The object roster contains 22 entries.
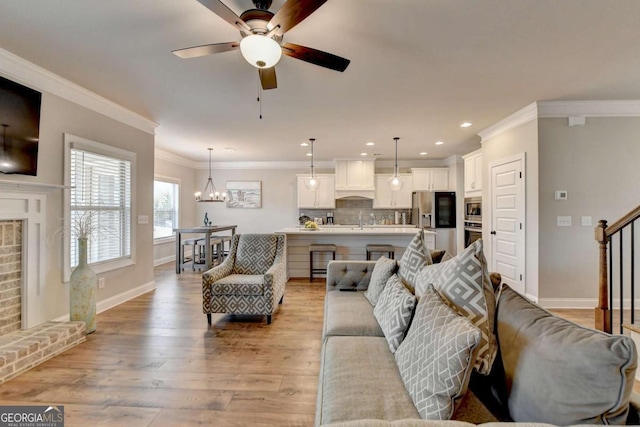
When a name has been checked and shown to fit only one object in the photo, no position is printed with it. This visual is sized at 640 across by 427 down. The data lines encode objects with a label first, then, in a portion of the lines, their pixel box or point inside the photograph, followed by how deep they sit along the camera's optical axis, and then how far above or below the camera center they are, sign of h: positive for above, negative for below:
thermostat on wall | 3.71 +0.27
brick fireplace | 2.48 -0.58
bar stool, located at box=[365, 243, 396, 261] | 4.59 -0.53
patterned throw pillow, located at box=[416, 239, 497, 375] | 1.21 -0.35
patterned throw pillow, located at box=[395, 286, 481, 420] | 1.02 -0.54
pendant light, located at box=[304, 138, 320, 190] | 6.02 +0.65
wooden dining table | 5.55 -0.55
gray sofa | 0.82 -0.56
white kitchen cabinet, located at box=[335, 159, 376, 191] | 7.20 +0.98
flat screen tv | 2.47 +0.77
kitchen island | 4.76 -0.45
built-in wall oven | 5.45 -0.08
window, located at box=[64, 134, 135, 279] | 3.21 +0.19
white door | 4.00 -0.07
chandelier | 6.93 +0.51
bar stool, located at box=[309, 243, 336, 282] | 4.73 -0.56
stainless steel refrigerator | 6.92 +0.05
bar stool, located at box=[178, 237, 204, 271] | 5.86 -0.78
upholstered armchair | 3.12 -0.72
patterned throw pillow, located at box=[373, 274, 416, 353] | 1.51 -0.54
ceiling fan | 1.58 +1.10
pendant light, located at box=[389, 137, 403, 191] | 5.76 +0.63
